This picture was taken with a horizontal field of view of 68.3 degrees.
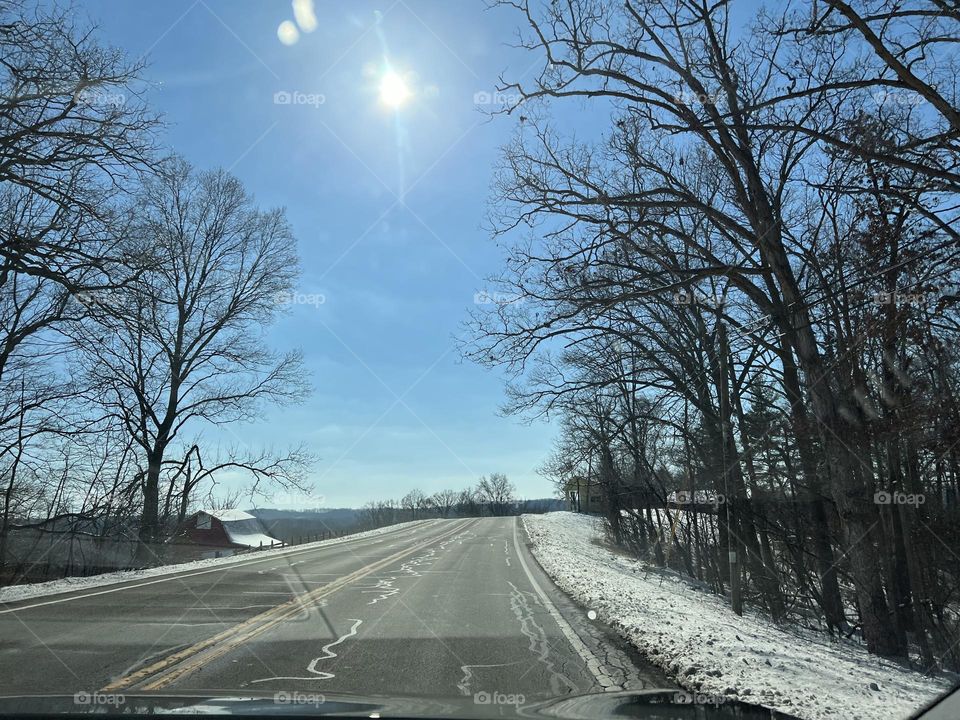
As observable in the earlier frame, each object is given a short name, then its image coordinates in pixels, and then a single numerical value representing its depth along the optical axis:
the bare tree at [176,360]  26.03
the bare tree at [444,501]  150.76
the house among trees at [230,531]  47.19
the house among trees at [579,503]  95.09
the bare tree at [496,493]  145.23
